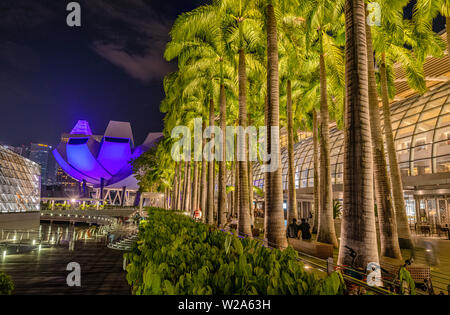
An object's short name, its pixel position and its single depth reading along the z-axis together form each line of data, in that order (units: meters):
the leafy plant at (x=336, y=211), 24.35
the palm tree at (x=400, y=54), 13.95
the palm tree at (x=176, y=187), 42.69
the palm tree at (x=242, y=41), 13.38
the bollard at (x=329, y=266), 5.45
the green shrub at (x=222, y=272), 3.56
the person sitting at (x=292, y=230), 15.18
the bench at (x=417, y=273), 7.23
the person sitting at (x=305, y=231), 14.36
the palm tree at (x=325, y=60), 13.71
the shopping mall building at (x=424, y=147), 23.77
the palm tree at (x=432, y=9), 11.42
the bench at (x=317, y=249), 12.06
